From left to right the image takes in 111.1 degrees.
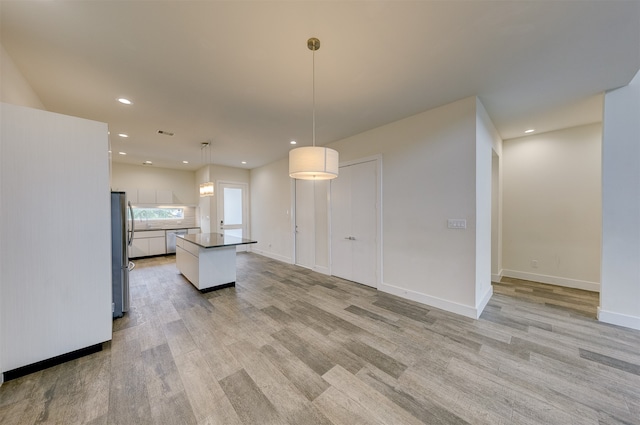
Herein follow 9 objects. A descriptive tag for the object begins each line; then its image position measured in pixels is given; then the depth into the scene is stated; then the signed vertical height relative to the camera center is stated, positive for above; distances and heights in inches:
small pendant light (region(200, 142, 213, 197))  187.9 +20.7
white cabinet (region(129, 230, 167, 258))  252.2 -38.5
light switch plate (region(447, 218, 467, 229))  115.0 -7.3
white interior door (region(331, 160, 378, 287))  157.2 -10.0
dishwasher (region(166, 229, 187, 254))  271.9 -34.5
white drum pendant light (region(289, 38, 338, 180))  81.0 +18.9
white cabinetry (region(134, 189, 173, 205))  266.7 +18.4
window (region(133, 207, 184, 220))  276.8 -2.5
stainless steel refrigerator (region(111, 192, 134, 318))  114.4 -21.5
